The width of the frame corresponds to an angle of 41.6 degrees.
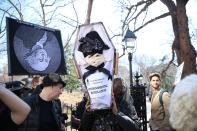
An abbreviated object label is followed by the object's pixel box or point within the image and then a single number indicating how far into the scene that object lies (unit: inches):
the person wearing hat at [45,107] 117.6
